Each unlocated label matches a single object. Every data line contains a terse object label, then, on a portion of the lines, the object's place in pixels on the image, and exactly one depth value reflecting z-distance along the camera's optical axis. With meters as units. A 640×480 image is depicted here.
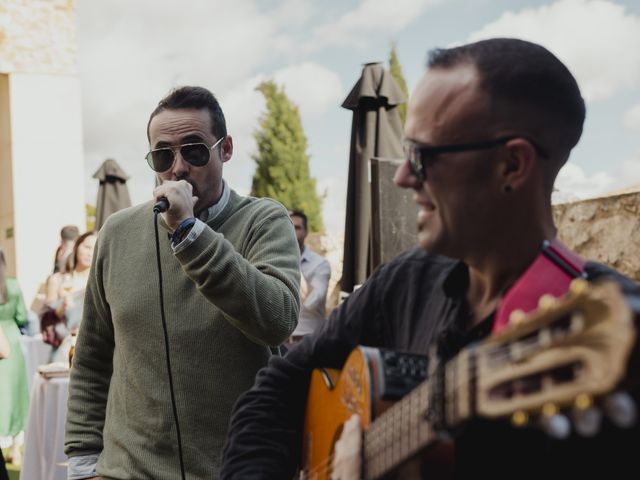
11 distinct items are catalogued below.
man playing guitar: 1.50
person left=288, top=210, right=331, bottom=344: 7.47
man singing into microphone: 2.36
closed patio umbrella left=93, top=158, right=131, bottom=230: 13.66
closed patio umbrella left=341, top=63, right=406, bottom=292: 7.77
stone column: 15.55
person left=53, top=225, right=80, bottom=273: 9.45
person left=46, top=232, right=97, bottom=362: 7.08
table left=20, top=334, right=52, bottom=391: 8.59
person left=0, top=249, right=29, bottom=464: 7.72
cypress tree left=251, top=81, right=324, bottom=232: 34.25
